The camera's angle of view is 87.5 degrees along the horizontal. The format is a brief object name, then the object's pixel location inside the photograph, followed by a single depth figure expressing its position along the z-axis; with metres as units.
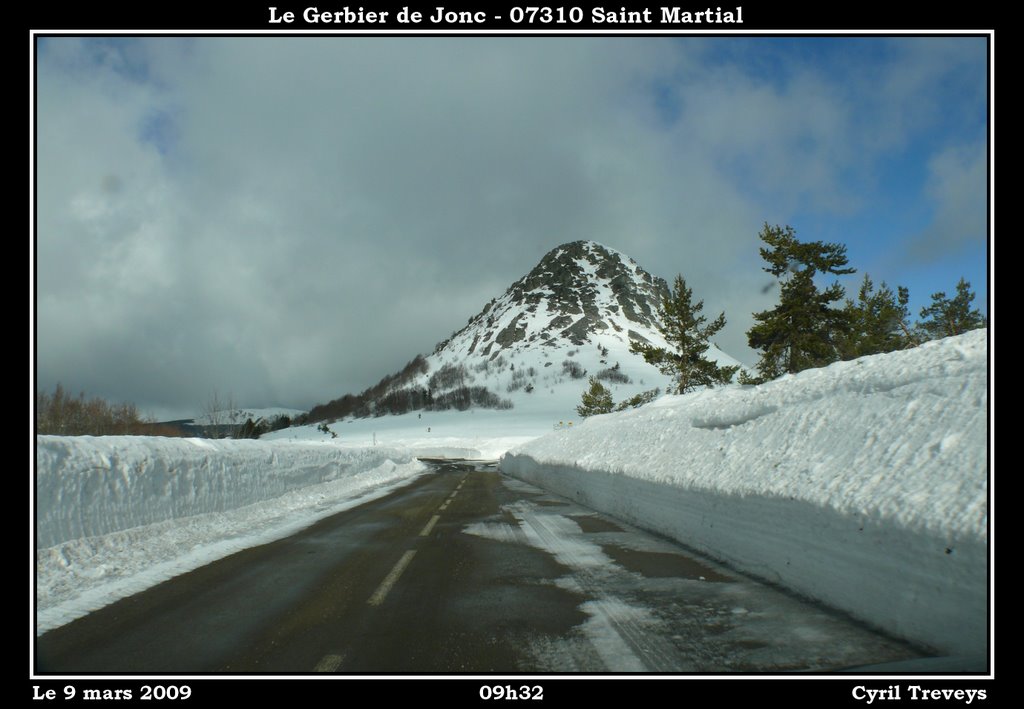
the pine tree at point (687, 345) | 47.53
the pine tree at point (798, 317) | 35.94
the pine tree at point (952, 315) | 50.00
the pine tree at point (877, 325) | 41.78
